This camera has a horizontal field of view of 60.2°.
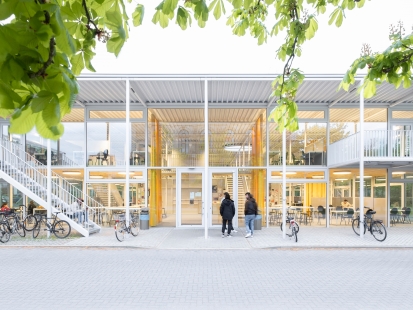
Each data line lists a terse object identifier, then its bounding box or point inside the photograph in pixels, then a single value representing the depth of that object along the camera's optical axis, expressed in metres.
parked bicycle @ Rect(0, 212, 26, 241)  13.10
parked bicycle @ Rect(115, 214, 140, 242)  12.05
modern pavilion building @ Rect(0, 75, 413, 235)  15.75
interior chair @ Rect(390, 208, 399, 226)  16.42
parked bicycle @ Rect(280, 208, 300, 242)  11.87
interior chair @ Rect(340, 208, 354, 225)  16.06
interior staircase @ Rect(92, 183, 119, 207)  15.91
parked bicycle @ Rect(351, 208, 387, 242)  12.25
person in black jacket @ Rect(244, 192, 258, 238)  12.91
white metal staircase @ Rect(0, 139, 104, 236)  13.26
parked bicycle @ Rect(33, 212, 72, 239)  12.80
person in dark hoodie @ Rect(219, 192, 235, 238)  13.07
